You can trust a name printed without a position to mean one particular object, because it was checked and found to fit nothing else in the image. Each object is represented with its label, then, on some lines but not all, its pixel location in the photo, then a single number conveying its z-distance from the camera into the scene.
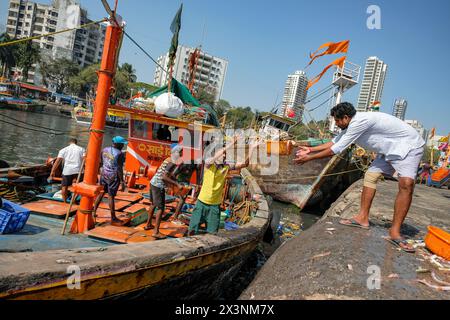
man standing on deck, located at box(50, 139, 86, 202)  6.17
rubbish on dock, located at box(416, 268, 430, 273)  2.94
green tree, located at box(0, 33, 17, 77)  58.69
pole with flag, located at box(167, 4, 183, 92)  8.16
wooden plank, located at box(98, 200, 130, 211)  5.79
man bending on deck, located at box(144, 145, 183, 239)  4.89
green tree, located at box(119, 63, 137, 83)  72.99
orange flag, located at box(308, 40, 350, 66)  13.97
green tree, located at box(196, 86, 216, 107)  73.62
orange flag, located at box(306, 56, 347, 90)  15.02
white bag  7.17
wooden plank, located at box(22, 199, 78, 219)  4.84
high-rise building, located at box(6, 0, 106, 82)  75.94
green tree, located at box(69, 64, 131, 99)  62.62
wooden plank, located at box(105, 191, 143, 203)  6.41
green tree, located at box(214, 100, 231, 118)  96.07
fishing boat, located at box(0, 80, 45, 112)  42.06
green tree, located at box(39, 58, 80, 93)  66.94
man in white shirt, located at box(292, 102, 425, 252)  3.63
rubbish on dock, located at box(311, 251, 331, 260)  3.25
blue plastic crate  3.72
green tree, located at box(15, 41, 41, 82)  58.88
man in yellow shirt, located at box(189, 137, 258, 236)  4.54
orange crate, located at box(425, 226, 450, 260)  3.25
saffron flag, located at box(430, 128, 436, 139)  20.57
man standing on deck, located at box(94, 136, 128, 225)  5.18
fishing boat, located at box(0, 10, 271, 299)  2.27
